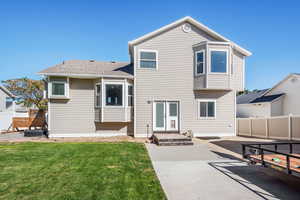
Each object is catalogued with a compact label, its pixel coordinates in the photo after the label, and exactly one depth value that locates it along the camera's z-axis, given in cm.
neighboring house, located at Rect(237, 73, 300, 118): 1705
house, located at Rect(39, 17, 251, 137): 1144
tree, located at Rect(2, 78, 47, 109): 2923
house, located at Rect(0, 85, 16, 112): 1682
